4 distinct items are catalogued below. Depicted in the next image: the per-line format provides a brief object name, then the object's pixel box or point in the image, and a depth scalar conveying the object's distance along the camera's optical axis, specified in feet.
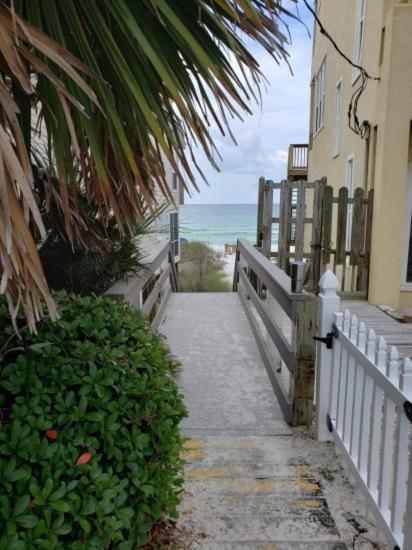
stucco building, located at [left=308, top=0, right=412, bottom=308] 20.20
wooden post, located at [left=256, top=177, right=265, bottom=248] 23.85
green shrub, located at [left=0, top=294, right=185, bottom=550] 4.21
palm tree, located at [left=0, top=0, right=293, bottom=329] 3.64
